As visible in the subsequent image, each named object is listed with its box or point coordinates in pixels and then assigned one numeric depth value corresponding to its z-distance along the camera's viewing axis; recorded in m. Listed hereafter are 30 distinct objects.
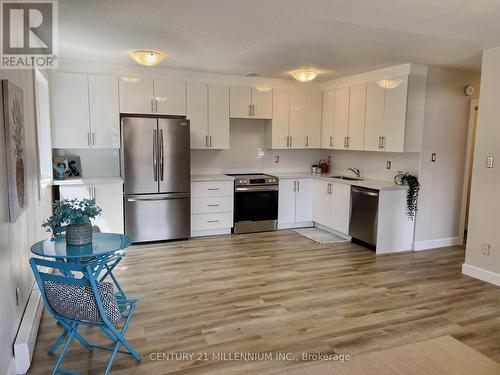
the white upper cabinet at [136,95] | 5.20
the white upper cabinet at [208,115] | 5.59
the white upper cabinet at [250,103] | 5.86
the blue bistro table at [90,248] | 2.46
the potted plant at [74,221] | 2.64
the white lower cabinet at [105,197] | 4.81
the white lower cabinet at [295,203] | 6.10
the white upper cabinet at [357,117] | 5.49
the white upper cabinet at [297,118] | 6.25
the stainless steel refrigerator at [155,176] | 4.98
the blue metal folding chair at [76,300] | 2.16
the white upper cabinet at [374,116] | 5.16
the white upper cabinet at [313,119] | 6.36
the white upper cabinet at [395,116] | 4.82
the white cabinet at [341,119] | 5.84
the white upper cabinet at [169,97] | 5.36
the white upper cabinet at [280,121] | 6.13
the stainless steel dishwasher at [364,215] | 4.95
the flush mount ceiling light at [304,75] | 5.11
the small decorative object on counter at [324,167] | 6.73
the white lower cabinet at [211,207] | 5.57
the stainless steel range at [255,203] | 5.80
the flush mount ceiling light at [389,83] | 4.91
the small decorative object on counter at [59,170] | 4.97
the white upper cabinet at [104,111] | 5.06
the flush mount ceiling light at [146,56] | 4.26
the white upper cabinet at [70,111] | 4.90
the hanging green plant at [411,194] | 4.94
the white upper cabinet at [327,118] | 6.19
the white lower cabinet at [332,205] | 5.49
